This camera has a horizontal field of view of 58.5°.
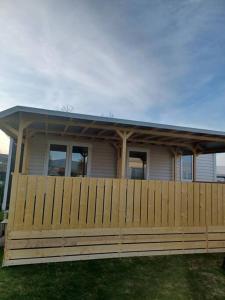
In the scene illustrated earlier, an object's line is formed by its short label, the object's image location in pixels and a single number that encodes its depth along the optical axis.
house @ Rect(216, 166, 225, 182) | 22.00
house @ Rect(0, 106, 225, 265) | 3.54
